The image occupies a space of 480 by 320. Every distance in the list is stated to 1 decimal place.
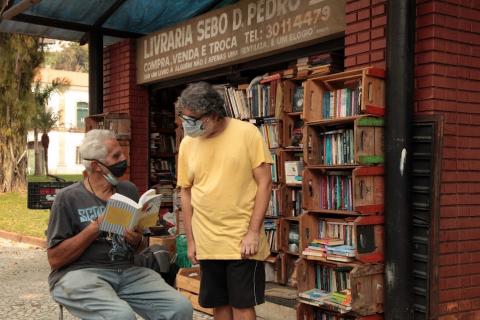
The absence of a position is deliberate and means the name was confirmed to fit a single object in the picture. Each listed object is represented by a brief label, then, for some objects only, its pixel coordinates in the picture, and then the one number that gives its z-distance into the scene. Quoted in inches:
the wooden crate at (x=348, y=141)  178.1
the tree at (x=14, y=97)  908.6
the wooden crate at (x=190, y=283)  238.8
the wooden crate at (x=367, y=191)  177.2
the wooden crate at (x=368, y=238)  176.4
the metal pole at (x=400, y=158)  174.4
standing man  144.5
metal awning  306.7
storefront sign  225.6
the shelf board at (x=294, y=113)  236.0
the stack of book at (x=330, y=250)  180.7
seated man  129.3
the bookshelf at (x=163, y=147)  349.7
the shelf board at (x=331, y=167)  183.9
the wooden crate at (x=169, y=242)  284.2
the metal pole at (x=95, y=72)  329.7
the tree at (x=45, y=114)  1099.6
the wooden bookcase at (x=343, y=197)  177.3
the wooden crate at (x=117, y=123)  331.0
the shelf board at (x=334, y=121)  183.3
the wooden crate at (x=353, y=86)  176.9
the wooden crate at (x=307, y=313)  193.5
